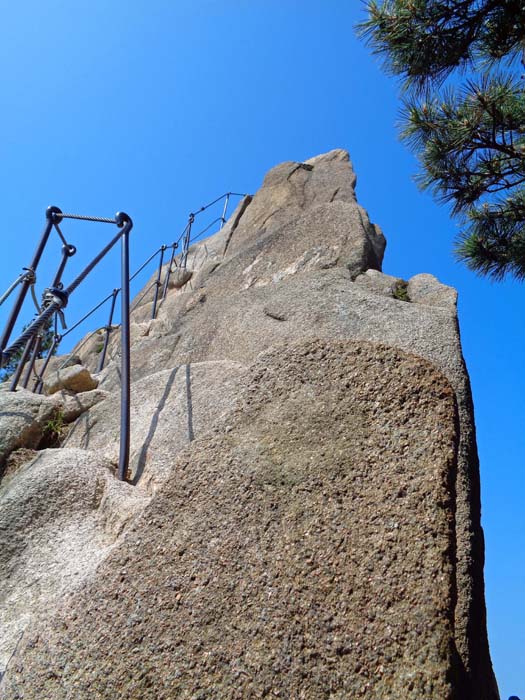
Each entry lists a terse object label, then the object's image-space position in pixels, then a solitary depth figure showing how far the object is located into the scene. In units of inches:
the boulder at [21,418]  154.9
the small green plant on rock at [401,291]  175.0
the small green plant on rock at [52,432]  166.4
